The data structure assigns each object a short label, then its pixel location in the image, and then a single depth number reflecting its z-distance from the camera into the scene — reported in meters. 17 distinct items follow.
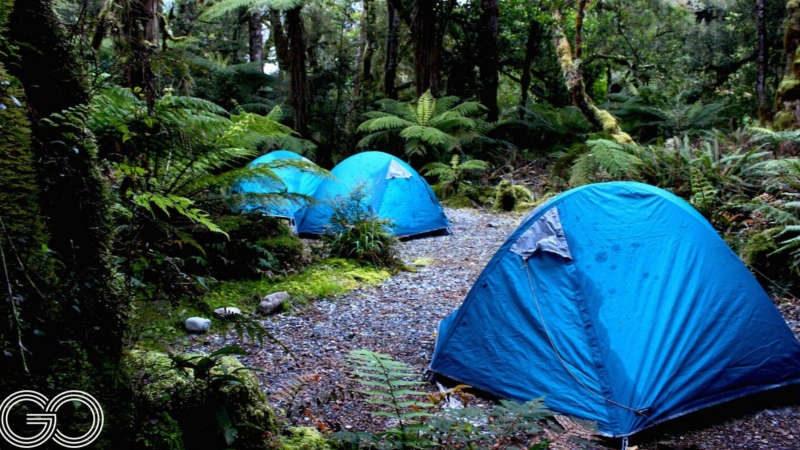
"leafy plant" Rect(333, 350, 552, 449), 1.80
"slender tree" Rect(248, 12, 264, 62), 14.48
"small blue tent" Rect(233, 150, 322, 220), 7.31
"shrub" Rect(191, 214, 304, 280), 5.26
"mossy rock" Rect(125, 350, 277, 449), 1.60
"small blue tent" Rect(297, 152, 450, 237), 7.75
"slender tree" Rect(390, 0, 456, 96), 11.91
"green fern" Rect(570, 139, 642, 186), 7.61
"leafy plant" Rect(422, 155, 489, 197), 10.66
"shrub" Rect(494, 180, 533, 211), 9.90
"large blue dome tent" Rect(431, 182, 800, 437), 2.95
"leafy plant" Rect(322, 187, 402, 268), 6.39
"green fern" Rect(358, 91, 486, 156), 11.37
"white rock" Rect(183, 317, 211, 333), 4.19
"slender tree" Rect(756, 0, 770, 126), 10.21
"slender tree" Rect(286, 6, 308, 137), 10.16
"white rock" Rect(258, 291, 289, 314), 4.72
